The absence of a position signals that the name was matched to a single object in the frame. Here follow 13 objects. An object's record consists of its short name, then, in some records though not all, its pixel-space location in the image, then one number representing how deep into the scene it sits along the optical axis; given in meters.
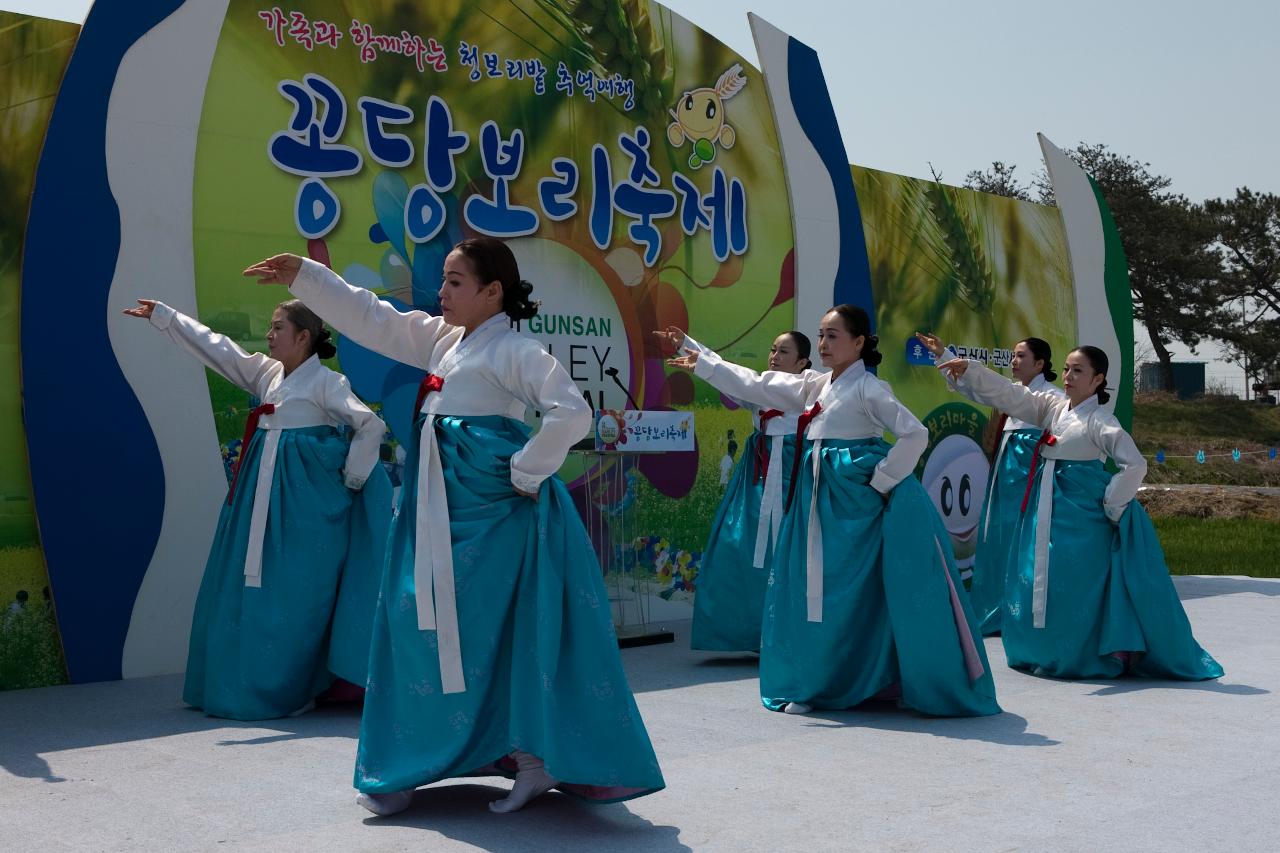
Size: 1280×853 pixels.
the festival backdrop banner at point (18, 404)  5.15
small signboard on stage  6.40
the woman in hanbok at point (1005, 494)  6.70
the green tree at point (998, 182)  30.45
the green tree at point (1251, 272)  27.76
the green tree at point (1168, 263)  27.08
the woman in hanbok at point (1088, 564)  5.64
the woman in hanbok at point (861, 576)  4.77
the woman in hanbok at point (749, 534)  6.11
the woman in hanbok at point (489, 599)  3.19
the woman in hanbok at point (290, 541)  4.73
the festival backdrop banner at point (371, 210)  5.38
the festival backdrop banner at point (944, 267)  8.27
